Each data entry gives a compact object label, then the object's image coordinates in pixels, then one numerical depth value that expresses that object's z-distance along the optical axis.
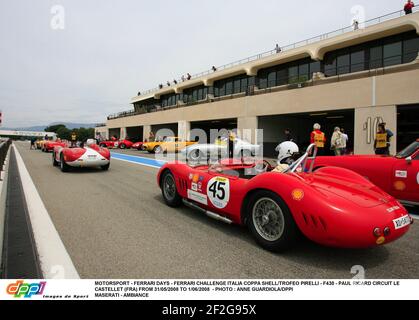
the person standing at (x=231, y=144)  14.00
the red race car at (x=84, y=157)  9.47
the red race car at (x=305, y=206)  2.56
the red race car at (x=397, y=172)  4.75
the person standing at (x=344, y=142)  10.52
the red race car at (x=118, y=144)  32.91
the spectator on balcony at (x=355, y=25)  20.12
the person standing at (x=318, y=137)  9.04
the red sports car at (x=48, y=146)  21.59
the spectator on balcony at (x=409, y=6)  17.22
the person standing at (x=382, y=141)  8.16
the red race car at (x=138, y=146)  28.83
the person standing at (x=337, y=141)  10.16
